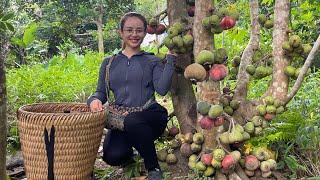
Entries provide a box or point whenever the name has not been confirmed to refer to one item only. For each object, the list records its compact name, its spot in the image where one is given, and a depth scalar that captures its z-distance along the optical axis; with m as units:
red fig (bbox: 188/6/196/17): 3.85
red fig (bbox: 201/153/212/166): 3.44
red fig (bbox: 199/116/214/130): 3.28
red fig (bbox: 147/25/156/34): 3.92
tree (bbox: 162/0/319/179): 3.43
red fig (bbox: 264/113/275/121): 3.44
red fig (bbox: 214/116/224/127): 3.29
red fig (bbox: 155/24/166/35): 3.91
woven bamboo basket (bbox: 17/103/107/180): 3.44
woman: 3.61
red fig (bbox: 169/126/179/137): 4.09
